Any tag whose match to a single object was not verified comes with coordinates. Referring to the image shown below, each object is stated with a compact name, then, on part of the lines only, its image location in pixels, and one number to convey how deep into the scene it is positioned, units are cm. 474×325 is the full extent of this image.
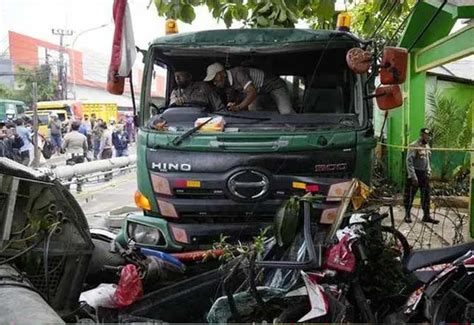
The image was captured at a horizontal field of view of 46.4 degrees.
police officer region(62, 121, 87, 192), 1308
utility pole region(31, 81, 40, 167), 1081
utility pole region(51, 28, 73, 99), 3503
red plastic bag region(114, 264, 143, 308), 380
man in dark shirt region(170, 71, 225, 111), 523
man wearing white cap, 502
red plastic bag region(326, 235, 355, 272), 348
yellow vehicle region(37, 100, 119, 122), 2753
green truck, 443
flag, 462
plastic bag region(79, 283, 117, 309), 389
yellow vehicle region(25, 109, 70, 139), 2292
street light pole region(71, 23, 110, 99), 4317
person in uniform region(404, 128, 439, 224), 886
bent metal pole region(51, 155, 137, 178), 1088
